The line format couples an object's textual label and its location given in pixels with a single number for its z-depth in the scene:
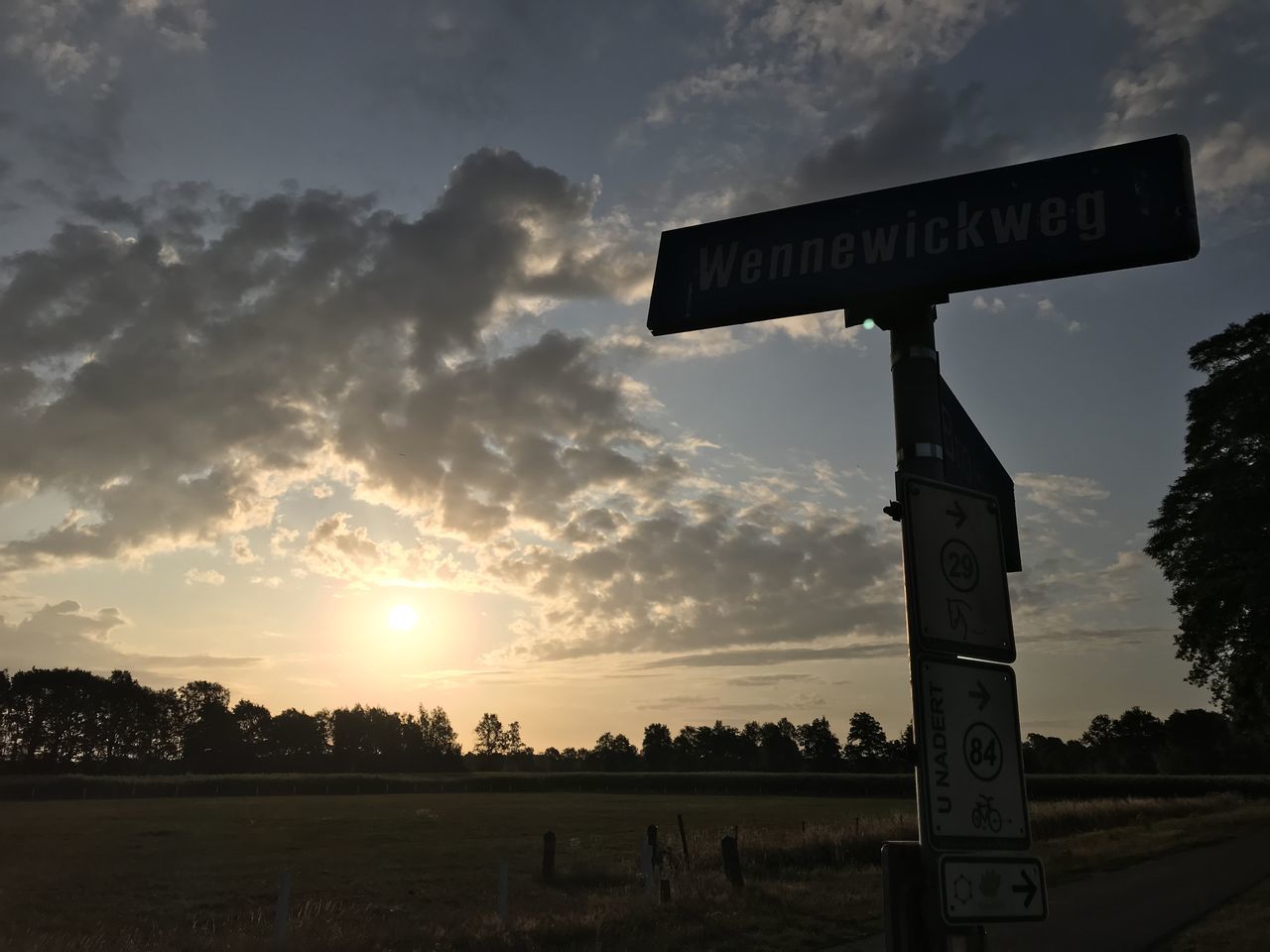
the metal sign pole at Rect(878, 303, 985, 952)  2.28
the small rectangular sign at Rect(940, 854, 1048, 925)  2.20
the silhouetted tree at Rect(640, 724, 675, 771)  190.85
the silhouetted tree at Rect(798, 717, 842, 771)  192.00
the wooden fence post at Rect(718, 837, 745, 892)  18.30
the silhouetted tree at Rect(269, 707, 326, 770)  182.38
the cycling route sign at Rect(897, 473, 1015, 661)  2.48
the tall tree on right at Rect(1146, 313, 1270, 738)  26.52
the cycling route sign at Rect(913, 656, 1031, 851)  2.31
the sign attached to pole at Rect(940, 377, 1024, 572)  3.22
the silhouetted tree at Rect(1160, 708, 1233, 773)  113.06
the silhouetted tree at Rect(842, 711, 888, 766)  182.88
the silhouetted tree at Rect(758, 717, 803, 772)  191.76
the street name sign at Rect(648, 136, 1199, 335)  3.06
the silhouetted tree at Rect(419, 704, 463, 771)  166.62
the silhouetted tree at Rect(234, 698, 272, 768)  179.25
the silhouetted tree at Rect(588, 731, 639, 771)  177.90
